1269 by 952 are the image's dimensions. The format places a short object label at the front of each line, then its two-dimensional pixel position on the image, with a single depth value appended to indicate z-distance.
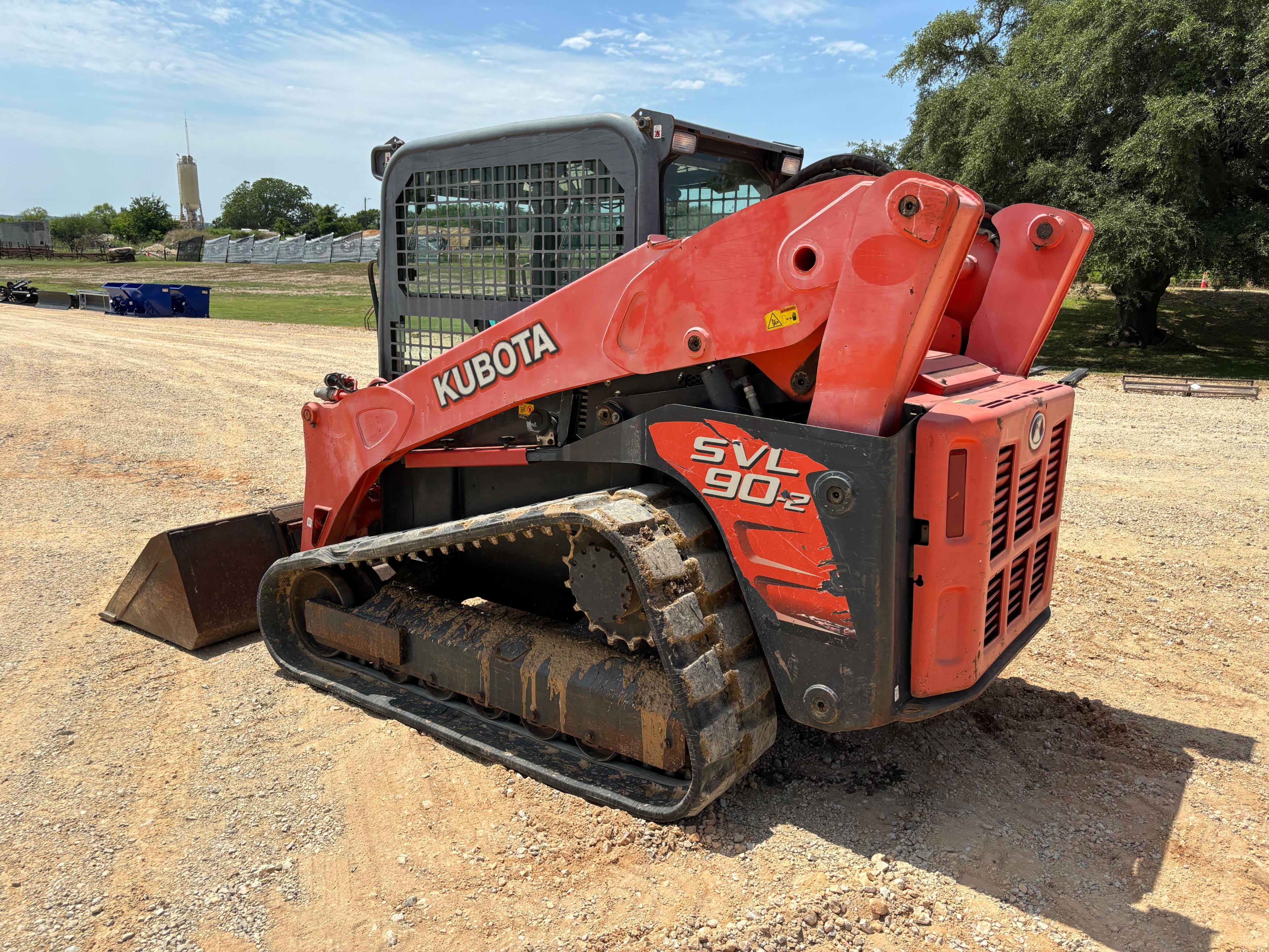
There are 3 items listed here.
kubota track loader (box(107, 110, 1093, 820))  3.01
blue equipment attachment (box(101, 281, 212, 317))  25.72
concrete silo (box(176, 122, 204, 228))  120.81
